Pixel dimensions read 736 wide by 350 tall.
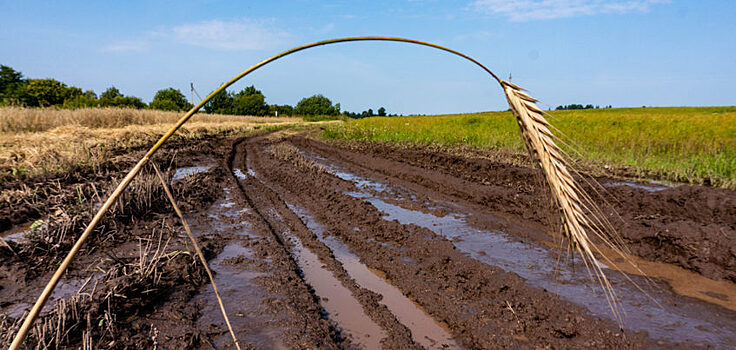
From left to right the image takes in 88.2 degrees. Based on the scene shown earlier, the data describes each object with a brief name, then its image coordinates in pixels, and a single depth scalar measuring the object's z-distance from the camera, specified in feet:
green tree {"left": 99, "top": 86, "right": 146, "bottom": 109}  142.89
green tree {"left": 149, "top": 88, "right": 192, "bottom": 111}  183.73
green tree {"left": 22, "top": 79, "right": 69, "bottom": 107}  142.10
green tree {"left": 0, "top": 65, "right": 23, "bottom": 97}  145.12
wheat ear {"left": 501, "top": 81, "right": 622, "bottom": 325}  4.60
